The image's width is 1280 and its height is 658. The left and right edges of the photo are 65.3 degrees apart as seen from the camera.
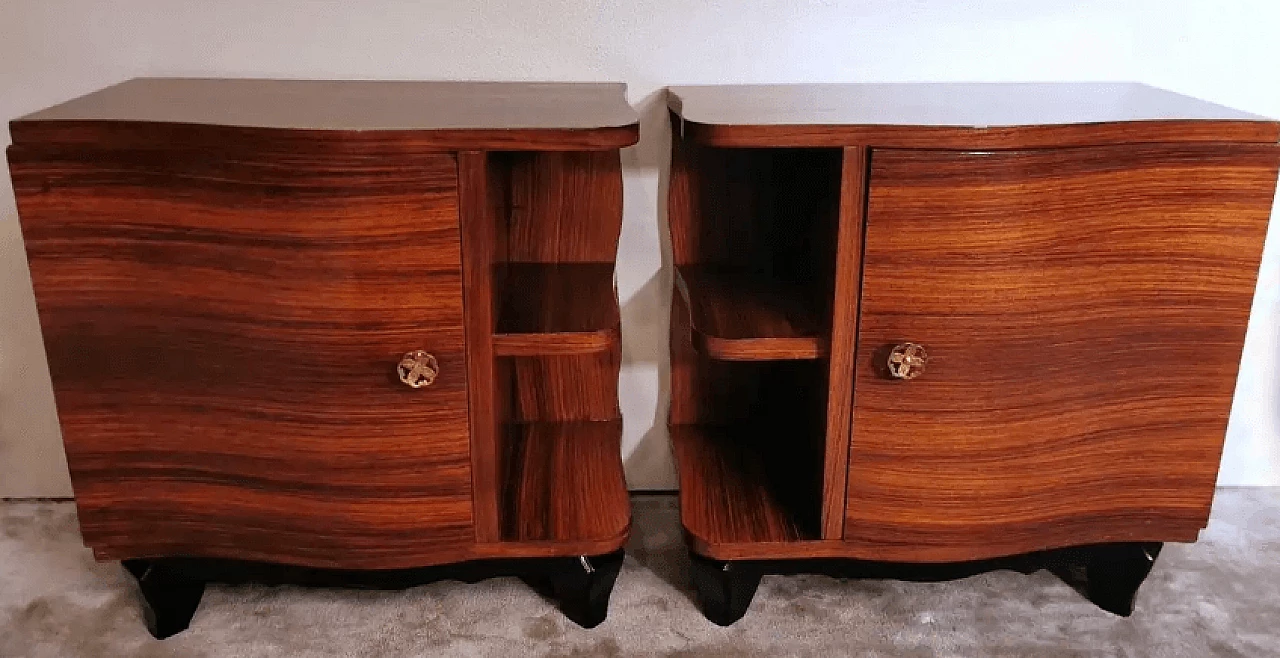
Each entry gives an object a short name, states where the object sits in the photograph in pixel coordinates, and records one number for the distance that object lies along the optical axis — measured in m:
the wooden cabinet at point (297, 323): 0.86
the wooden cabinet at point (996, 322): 0.89
